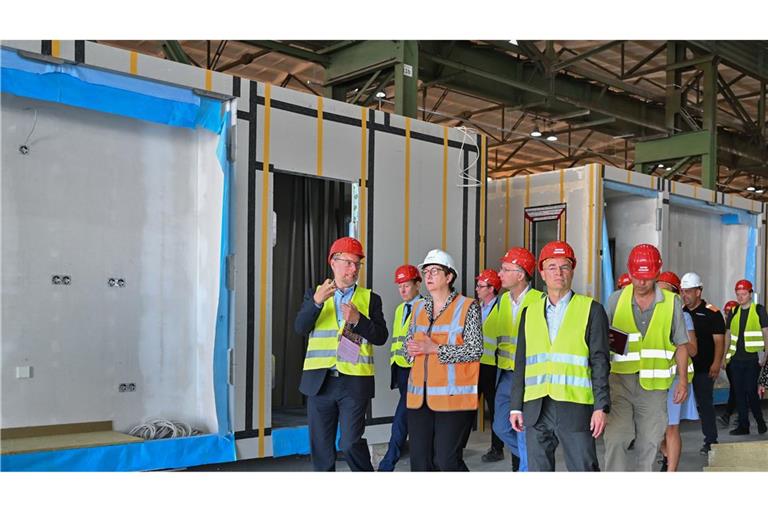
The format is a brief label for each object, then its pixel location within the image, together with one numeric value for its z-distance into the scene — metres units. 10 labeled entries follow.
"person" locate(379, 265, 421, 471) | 6.61
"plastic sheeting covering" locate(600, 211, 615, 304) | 9.15
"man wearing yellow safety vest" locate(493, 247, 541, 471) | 5.93
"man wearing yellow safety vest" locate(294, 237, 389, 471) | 4.85
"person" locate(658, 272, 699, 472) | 5.89
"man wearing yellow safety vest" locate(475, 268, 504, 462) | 6.78
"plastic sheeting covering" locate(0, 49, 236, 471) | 5.21
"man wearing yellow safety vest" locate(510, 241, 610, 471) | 4.31
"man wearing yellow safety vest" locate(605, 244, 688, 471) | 5.11
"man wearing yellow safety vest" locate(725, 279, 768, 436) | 8.91
